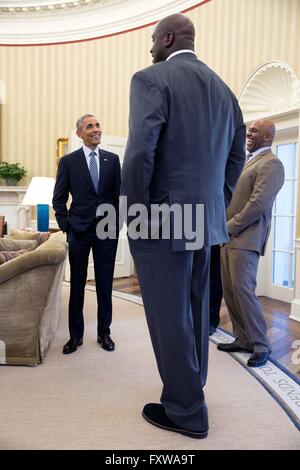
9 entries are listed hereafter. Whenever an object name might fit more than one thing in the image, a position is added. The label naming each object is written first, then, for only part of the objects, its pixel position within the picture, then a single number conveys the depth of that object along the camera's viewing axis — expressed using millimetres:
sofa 2453
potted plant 6488
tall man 1514
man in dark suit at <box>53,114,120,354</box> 2711
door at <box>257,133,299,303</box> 4534
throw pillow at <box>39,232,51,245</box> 3883
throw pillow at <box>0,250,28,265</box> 2700
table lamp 4652
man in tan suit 2510
